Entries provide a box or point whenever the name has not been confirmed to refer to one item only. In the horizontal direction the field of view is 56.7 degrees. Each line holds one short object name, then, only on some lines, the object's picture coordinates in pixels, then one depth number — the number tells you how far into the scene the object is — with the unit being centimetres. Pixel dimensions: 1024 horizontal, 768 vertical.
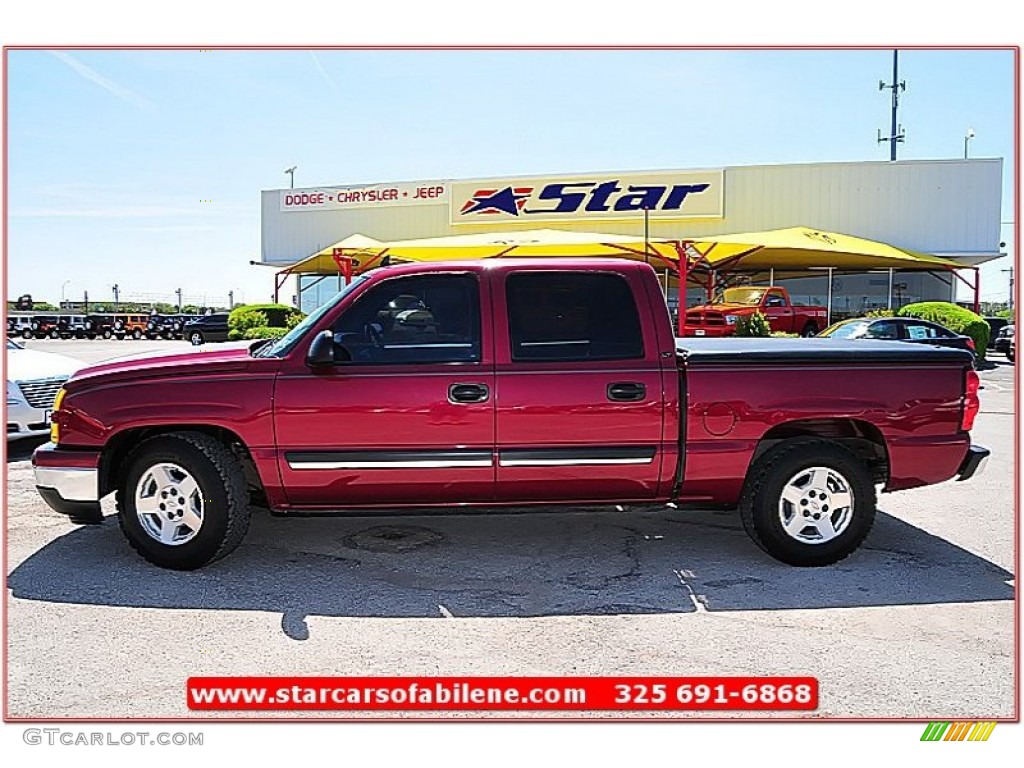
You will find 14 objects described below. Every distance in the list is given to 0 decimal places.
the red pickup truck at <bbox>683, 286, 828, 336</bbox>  1983
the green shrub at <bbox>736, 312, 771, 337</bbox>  1831
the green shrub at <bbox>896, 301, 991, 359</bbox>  2223
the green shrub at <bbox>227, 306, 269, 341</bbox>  2381
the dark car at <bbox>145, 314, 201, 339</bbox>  3228
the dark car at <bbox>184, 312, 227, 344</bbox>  2894
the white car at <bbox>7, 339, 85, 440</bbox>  901
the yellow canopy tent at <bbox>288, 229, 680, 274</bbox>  1819
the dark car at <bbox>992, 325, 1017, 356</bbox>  2281
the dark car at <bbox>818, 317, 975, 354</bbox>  1789
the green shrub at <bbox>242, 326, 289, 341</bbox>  2132
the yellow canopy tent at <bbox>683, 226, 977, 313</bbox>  2069
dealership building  2598
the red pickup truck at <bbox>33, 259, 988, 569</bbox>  526
